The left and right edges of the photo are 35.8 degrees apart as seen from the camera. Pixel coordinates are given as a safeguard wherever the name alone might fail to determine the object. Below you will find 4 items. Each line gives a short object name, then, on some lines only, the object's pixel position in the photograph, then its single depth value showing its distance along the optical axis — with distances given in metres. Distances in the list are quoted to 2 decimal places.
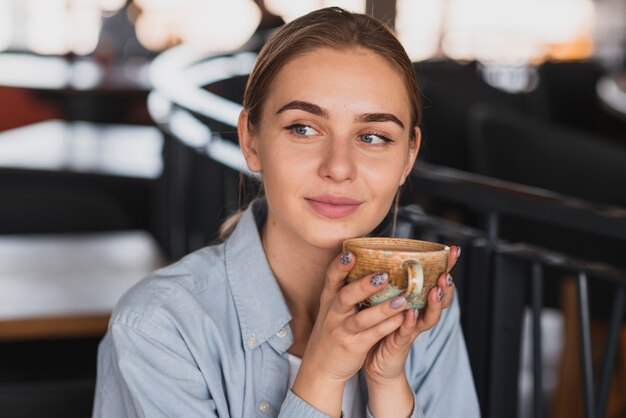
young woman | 1.32
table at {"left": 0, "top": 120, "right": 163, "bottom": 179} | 4.26
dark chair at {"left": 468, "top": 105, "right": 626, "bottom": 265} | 3.56
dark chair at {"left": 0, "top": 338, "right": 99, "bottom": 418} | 2.01
